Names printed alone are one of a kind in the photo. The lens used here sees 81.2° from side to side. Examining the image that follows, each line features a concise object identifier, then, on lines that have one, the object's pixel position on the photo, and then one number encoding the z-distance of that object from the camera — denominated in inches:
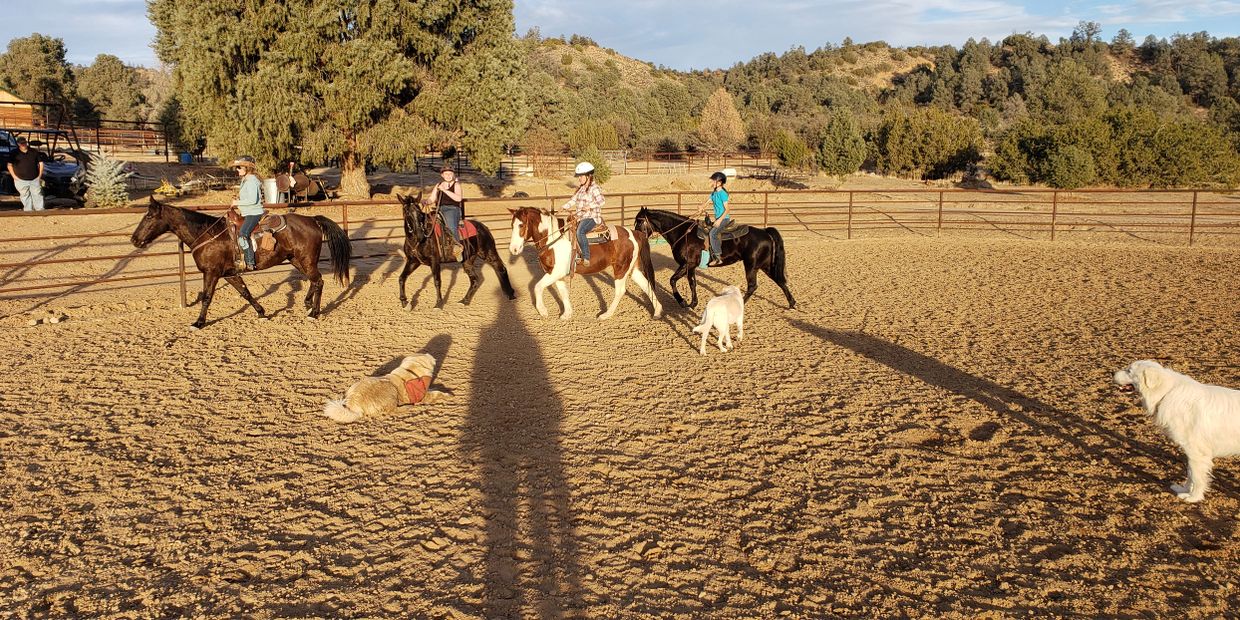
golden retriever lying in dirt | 214.2
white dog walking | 278.7
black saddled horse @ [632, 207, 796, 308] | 369.4
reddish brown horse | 311.0
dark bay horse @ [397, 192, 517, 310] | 363.3
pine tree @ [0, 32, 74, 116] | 1926.7
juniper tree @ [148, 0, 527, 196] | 717.9
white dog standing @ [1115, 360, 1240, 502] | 155.4
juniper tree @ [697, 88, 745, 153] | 2059.5
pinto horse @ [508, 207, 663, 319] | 335.6
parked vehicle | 673.6
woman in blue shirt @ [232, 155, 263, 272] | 320.2
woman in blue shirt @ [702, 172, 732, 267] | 346.6
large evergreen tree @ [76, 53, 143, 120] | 2096.5
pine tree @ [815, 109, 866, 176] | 1322.6
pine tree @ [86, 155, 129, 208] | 696.4
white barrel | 535.8
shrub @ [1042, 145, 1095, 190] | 1112.8
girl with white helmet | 335.9
